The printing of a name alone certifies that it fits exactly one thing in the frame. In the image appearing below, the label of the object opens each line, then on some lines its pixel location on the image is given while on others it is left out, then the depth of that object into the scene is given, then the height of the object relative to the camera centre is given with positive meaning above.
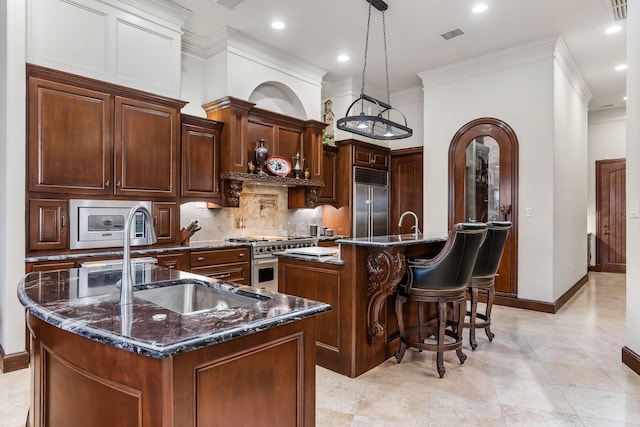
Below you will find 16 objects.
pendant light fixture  3.28 +0.88
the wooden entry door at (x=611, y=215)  7.47 -0.04
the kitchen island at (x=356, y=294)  2.76 -0.63
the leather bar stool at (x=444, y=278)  2.75 -0.49
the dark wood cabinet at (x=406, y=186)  6.24 +0.50
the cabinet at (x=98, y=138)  3.06 +0.73
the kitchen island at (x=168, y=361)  1.02 -0.45
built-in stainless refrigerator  5.93 +0.21
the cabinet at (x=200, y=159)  4.18 +0.68
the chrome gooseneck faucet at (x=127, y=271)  1.36 -0.21
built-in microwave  3.27 -0.07
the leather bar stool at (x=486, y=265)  3.35 -0.47
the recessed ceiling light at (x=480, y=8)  3.89 +2.21
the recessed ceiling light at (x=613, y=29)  4.33 +2.19
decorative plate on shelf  4.90 +0.67
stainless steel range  4.45 -0.52
